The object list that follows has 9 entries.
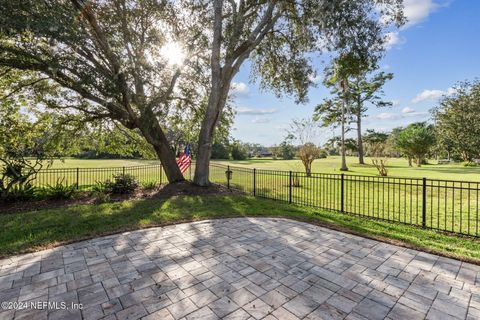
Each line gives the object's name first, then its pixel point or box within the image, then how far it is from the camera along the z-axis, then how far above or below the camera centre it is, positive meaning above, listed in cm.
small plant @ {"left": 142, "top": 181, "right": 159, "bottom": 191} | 959 -122
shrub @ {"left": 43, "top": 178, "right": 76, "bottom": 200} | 766 -114
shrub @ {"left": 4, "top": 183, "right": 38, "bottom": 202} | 719 -108
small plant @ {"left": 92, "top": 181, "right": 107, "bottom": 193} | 863 -114
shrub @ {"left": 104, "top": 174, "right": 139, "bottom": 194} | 868 -103
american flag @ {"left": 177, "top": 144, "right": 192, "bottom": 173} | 1281 -25
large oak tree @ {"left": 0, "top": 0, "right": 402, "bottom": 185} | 563 +307
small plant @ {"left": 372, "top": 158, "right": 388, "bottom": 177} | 1589 -116
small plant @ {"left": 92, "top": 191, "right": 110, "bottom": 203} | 750 -129
